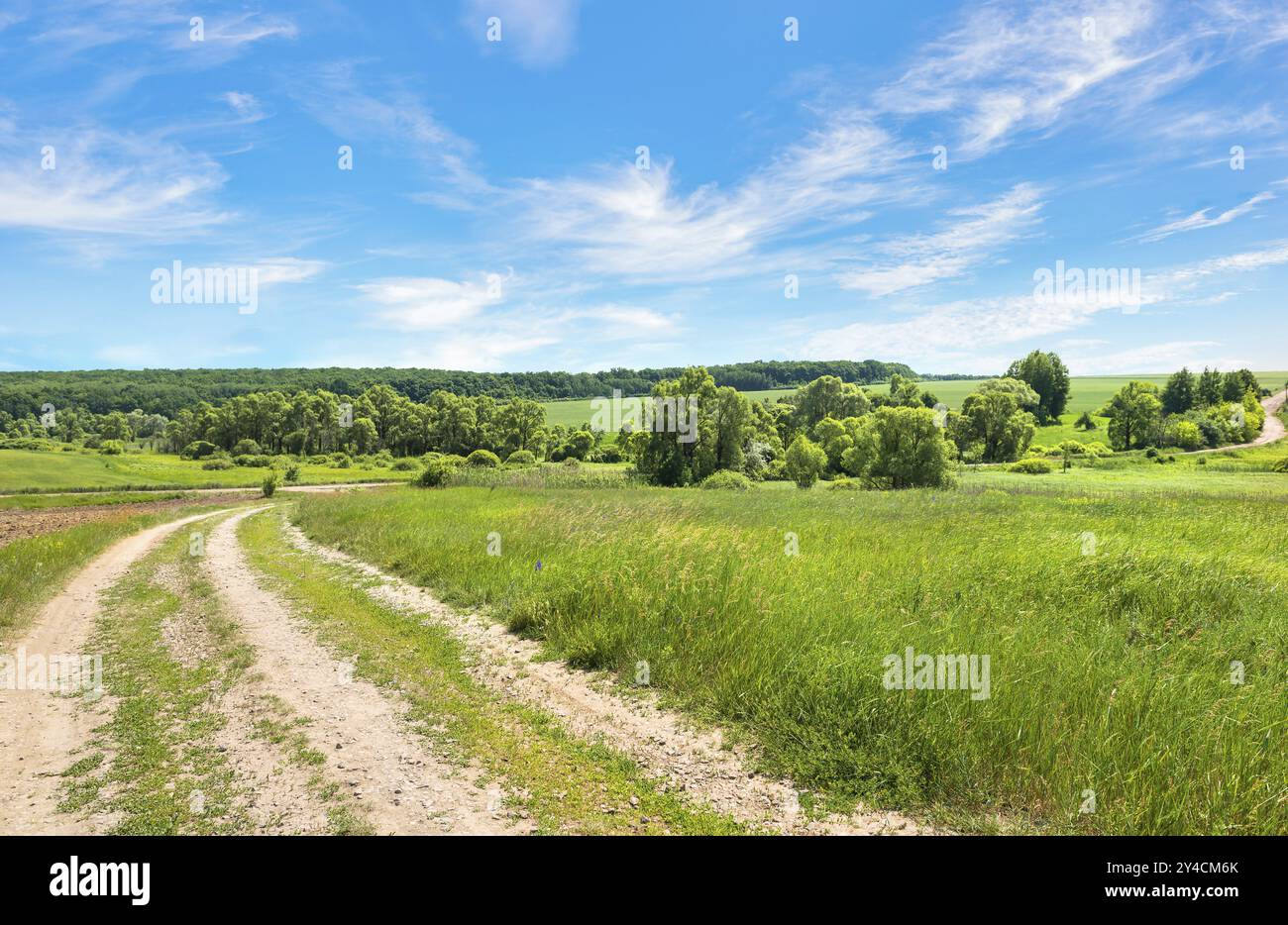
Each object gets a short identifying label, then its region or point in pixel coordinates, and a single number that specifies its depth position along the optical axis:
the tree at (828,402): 111.62
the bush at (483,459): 72.69
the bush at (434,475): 43.88
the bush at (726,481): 53.75
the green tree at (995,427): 89.75
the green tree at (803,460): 65.12
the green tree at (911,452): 49.00
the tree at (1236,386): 111.19
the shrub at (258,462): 95.54
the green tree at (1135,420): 94.50
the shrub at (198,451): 109.56
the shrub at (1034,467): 70.19
